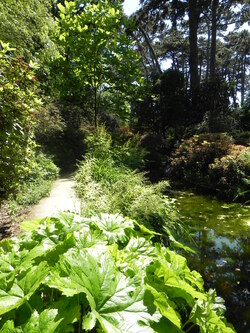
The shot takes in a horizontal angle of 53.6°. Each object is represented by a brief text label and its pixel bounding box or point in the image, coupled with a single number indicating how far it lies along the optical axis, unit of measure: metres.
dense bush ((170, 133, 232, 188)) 8.85
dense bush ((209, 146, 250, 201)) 7.17
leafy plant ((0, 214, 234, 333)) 0.99
